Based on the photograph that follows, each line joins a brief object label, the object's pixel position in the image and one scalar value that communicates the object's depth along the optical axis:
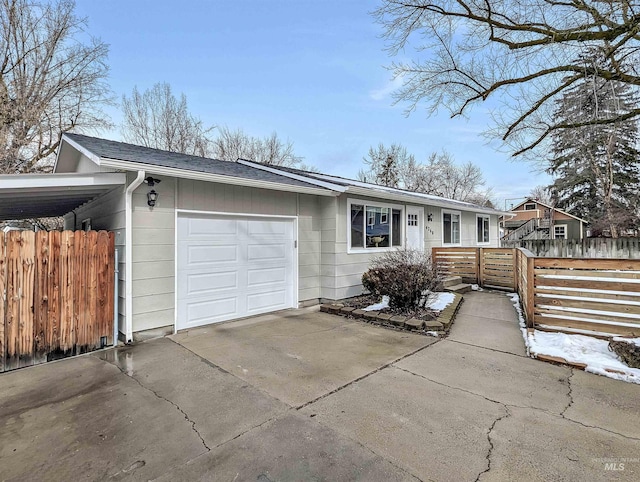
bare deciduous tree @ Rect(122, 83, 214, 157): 18.30
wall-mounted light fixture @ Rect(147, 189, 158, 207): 4.86
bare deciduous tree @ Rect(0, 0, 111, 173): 12.46
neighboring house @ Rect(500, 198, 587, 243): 25.98
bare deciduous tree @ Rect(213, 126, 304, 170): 21.31
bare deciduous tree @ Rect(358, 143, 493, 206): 27.73
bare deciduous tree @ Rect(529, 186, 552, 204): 40.99
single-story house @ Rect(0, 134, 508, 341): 4.78
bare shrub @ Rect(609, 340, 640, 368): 3.56
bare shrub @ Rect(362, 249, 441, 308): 6.00
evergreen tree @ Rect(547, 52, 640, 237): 6.35
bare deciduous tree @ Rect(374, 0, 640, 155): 5.75
